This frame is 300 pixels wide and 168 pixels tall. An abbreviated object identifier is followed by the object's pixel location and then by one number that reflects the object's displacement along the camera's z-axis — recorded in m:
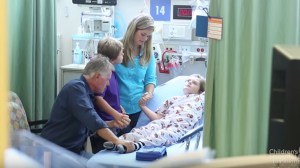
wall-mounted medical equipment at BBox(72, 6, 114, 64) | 4.45
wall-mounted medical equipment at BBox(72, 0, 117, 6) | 4.34
